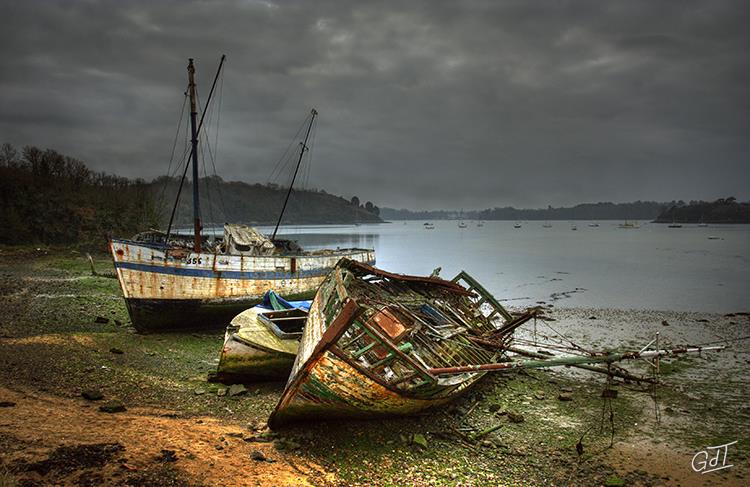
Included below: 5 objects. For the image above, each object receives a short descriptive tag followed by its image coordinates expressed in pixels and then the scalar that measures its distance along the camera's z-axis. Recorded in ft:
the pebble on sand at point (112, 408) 27.37
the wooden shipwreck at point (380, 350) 23.91
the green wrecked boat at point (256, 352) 34.24
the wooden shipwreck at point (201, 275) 53.42
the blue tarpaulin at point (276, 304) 46.62
